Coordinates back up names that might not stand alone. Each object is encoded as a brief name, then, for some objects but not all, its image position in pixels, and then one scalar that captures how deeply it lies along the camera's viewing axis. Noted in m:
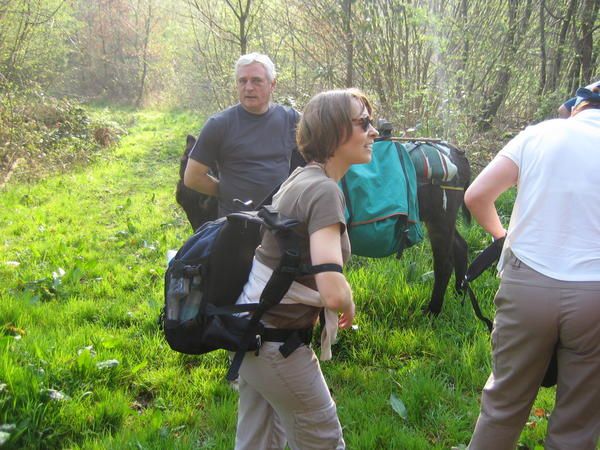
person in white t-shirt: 1.95
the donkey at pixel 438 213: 4.23
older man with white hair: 3.53
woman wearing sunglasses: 1.99
